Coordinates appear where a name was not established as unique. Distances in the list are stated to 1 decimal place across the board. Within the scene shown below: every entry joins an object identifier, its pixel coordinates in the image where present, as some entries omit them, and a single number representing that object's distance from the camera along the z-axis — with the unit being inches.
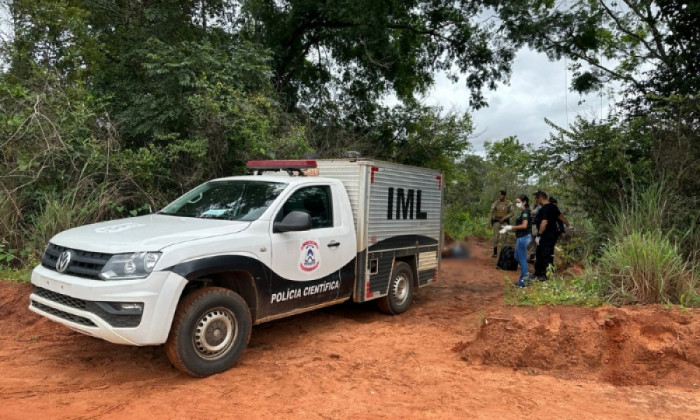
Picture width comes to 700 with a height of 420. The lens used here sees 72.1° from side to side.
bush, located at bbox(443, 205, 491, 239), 762.2
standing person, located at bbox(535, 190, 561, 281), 341.7
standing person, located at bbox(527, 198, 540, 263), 436.1
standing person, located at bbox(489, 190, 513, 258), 512.5
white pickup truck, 154.6
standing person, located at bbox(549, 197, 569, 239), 347.2
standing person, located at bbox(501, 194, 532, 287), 335.9
